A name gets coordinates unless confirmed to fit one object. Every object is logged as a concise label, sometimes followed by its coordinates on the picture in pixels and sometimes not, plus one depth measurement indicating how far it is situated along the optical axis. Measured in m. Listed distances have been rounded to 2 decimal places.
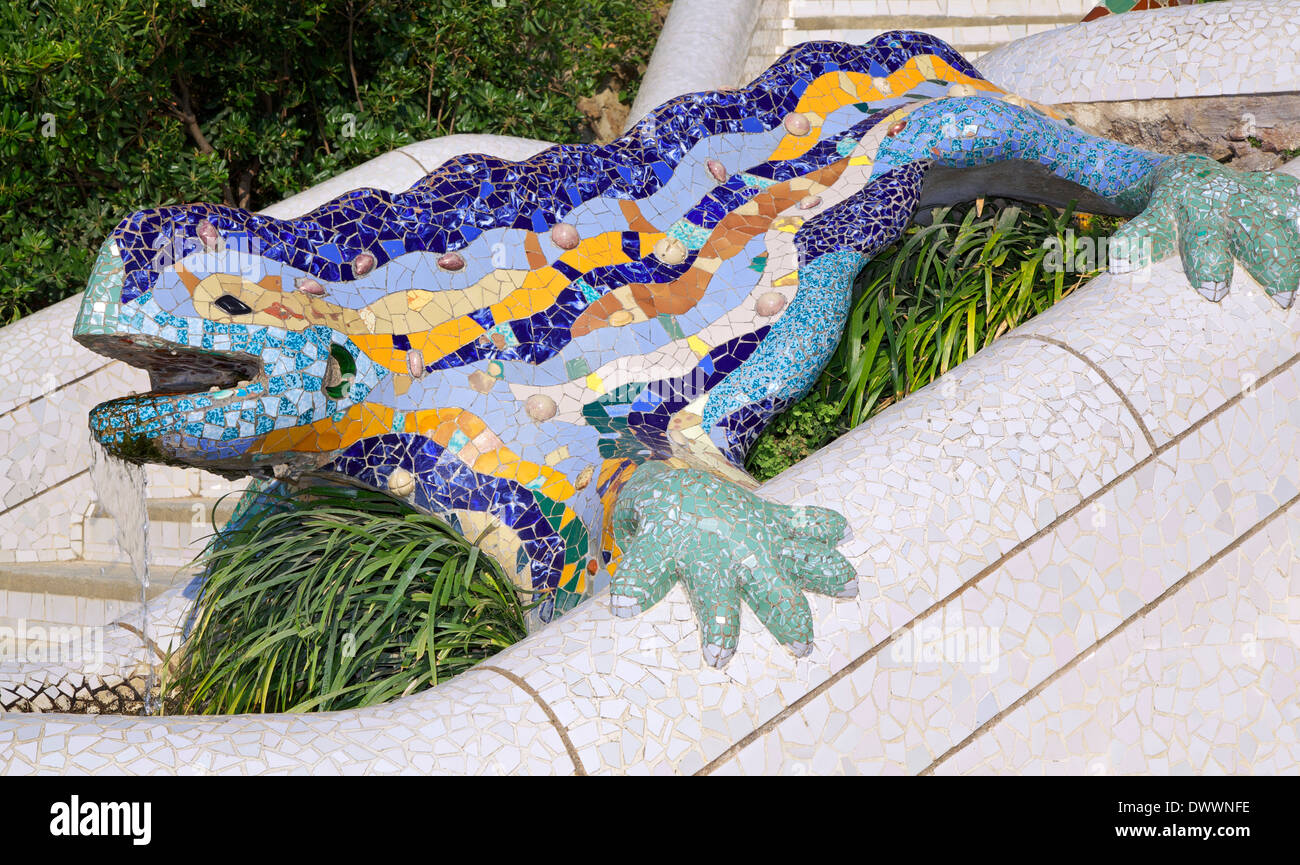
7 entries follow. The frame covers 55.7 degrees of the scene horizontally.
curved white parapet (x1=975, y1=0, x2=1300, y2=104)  5.18
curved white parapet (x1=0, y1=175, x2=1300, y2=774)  2.74
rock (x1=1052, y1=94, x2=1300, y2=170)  5.14
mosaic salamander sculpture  3.27
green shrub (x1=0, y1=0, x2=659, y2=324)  5.68
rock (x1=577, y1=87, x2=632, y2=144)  8.71
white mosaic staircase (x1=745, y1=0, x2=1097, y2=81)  7.30
